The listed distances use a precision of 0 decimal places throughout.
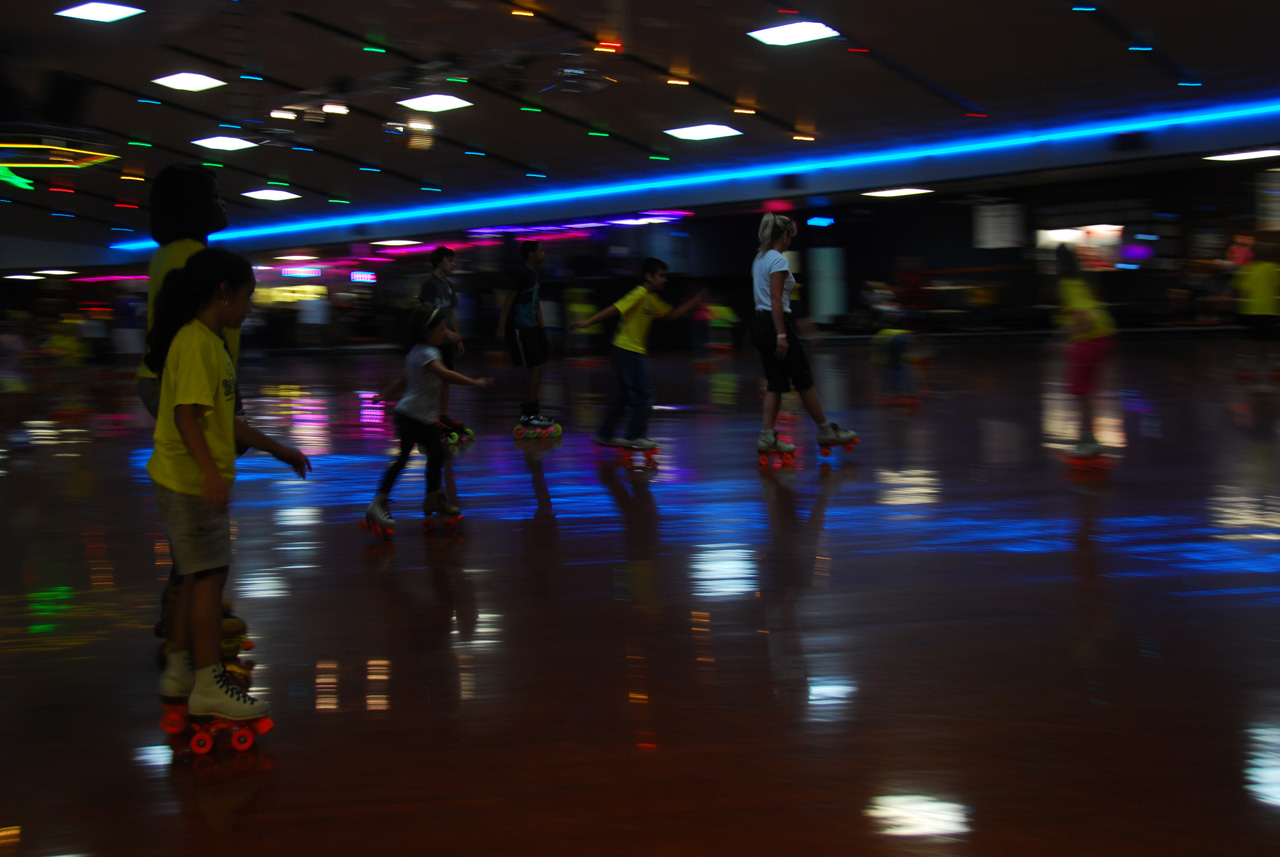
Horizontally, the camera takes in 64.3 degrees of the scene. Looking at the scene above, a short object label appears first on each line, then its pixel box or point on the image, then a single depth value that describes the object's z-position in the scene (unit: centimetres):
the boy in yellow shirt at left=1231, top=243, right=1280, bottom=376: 999
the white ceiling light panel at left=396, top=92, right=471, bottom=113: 1711
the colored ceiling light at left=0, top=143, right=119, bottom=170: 1195
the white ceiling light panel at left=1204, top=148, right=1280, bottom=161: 1727
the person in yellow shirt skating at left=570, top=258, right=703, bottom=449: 665
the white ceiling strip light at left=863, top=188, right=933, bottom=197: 2109
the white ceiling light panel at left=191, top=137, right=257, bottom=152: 2036
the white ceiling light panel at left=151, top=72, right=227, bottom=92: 1662
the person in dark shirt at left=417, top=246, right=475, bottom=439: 717
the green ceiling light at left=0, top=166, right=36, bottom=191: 1511
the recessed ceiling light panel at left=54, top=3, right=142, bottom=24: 1319
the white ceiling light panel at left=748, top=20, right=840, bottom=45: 1345
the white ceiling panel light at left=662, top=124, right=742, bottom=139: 1870
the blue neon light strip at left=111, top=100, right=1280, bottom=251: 1731
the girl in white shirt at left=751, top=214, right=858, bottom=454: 600
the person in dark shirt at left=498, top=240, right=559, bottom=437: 775
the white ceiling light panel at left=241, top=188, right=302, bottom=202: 2536
